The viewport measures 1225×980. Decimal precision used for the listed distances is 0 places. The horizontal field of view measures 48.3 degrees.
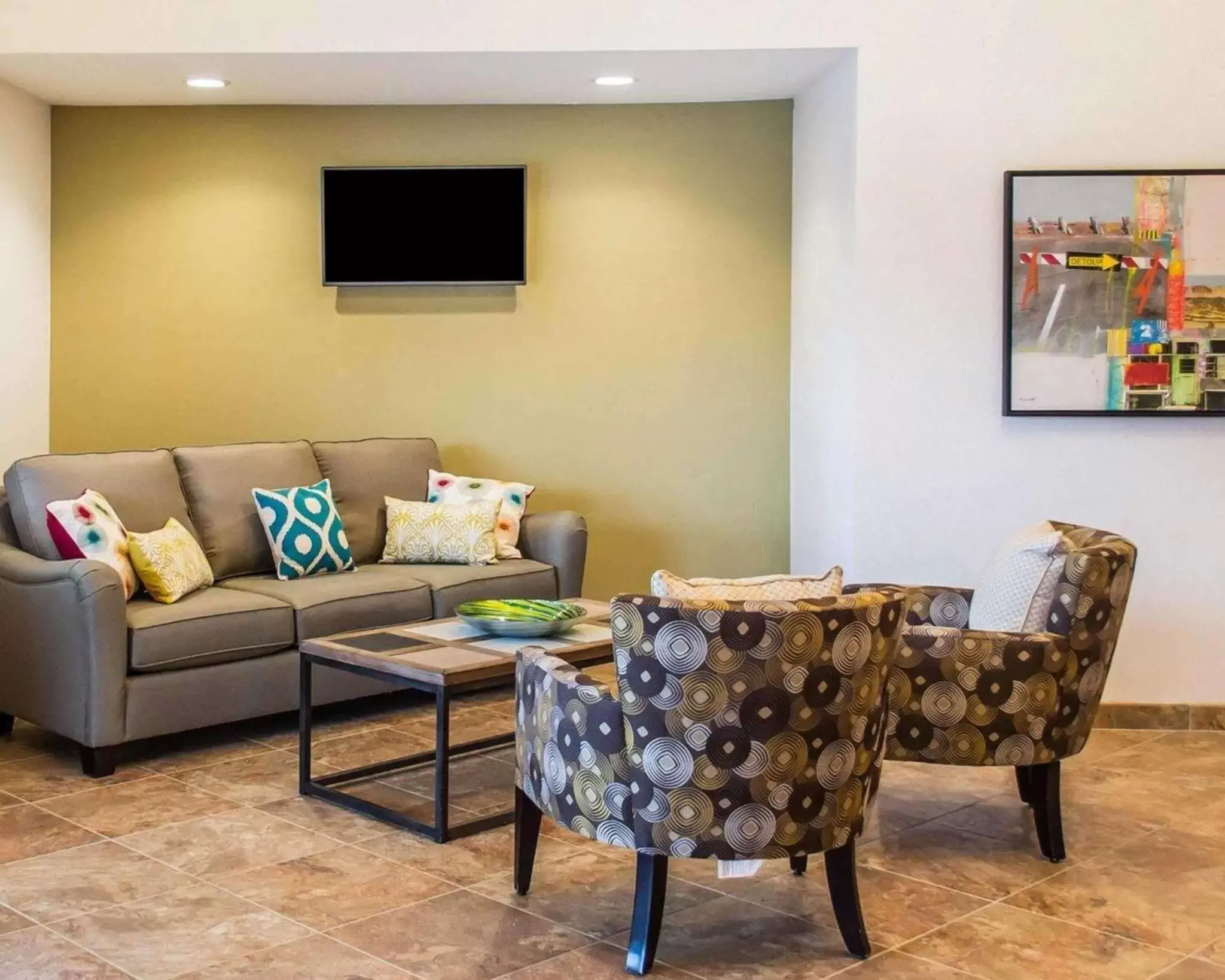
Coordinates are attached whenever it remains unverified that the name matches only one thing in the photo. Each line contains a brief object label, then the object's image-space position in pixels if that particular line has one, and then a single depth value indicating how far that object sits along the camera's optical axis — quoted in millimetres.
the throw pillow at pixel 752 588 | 2883
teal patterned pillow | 5078
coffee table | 3615
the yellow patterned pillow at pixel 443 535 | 5375
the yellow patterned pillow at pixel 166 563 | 4504
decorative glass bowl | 3969
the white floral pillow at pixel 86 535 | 4398
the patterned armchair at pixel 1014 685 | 3414
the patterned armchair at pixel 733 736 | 2611
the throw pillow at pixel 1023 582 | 3484
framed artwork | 4711
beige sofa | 4156
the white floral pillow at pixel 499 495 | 5543
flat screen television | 5828
